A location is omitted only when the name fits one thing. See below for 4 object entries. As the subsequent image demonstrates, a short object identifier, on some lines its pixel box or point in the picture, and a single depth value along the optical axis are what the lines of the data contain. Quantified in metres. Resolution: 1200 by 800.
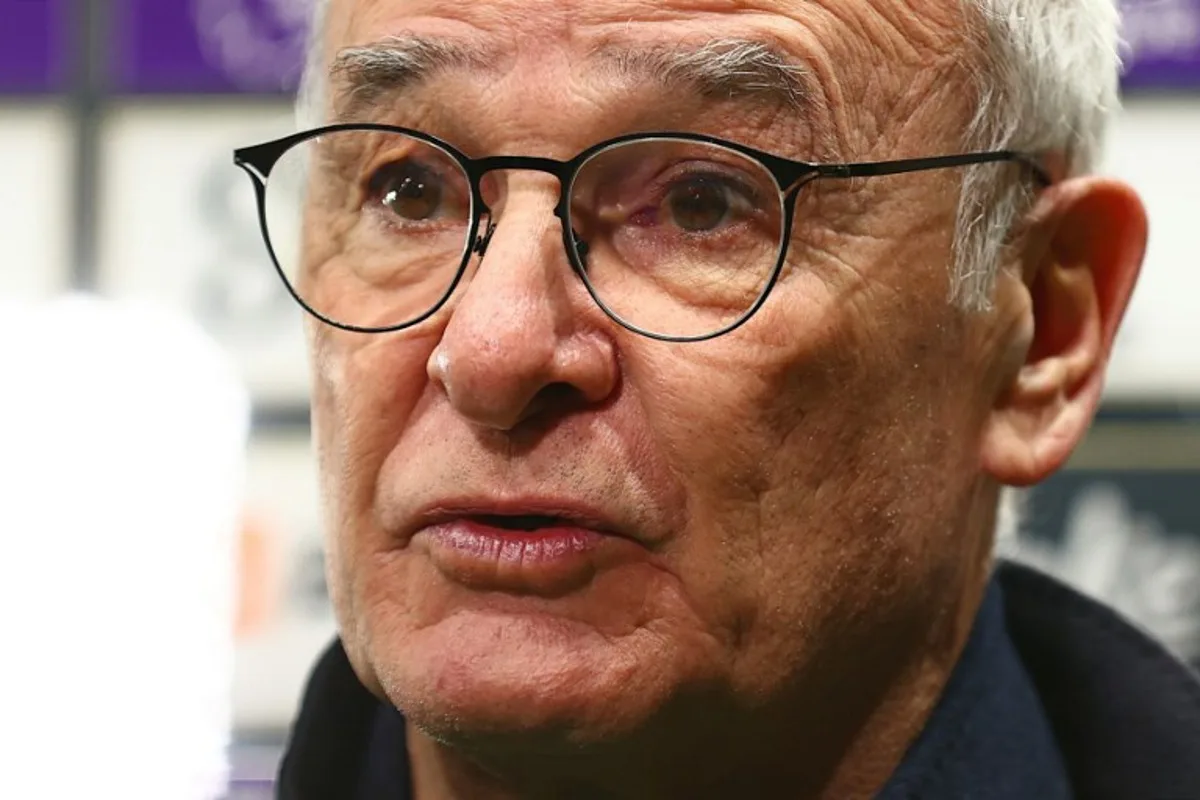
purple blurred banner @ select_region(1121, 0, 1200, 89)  2.36
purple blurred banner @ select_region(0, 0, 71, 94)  2.63
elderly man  0.99
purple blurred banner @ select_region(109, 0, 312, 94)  2.59
